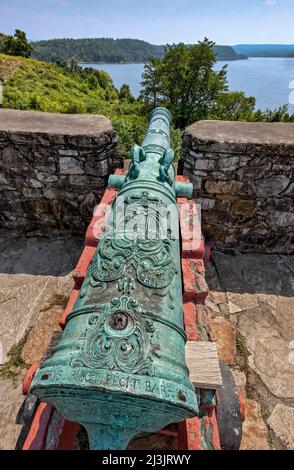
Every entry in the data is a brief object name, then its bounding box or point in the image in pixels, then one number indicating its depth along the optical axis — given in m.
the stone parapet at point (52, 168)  3.18
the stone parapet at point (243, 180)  3.11
